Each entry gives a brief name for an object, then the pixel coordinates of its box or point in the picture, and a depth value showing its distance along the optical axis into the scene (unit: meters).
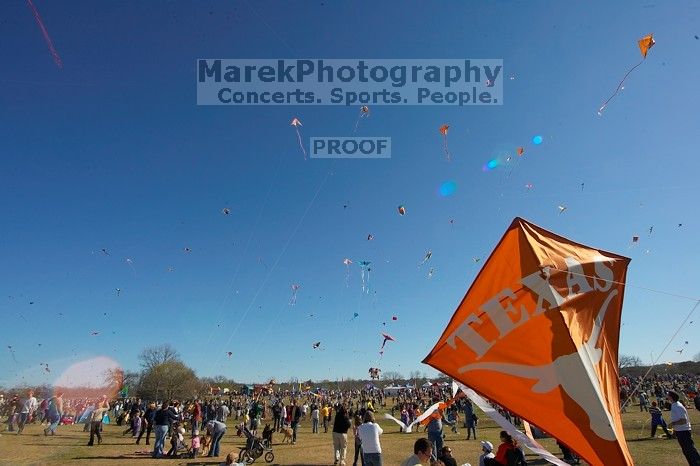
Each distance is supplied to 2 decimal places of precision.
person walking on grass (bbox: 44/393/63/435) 21.78
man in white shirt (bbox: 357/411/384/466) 9.25
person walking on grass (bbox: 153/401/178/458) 15.08
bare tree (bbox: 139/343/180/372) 75.62
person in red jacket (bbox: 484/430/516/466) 7.62
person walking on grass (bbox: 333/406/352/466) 12.84
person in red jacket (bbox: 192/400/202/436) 16.14
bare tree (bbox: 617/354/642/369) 114.56
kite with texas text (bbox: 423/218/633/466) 3.71
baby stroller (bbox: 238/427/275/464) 13.59
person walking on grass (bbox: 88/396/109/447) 17.75
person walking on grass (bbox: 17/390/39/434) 21.78
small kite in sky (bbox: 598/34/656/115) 11.07
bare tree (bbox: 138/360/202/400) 72.38
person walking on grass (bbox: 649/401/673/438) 16.89
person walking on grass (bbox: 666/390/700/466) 10.50
